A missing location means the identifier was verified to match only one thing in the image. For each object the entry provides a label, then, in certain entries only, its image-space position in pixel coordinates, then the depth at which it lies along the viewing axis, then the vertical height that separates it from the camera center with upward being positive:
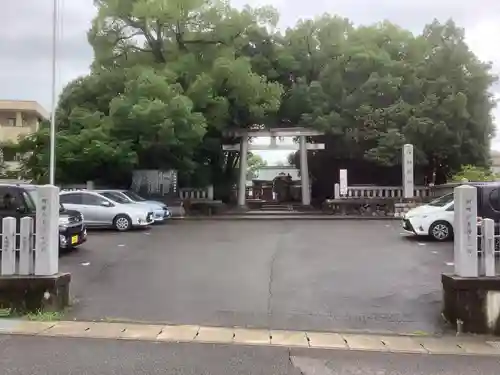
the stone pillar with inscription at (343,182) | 26.33 +0.58
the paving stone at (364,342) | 6.46 -1.80
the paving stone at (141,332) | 6.70 -1.76
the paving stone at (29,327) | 6.86 -1.73
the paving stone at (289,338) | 6.57 -1.79
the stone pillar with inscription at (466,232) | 7.34 -0.51
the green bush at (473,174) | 23.12 +0.89
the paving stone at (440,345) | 6.41 -1.83
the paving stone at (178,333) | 6.66 -1.76
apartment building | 44.56 +6.72
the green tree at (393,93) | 25.69 +5.02
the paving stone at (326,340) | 6.49 -1.80
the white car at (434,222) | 15.13 -0.77
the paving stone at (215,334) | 6.66 -1.77
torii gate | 29.94 +2.70
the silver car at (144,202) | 19.66 -0.36
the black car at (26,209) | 11.75 -0.35
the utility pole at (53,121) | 20.38 +2.68
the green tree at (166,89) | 23.50 +4.93
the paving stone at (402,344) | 6.43 -1.82
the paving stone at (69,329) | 6.81 -1.75
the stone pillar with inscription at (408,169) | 24.67 +1.12
